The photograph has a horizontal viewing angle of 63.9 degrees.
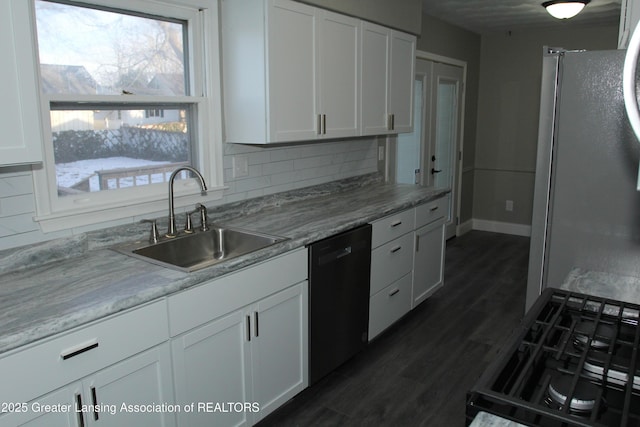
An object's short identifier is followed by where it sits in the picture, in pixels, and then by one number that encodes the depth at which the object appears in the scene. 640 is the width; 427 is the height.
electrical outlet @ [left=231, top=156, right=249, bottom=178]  2.99
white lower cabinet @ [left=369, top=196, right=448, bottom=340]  3.21
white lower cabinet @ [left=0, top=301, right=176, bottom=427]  1.50
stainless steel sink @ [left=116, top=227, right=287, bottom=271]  2.40
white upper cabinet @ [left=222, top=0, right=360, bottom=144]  2.70
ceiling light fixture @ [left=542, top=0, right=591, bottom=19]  4.05
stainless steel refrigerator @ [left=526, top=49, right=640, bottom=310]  2.23
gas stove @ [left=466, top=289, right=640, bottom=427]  1.04
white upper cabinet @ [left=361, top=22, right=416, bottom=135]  3.48
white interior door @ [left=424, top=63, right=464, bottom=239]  5.42
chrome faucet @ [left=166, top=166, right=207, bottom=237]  2.47
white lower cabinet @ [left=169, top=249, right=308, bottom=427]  2.01
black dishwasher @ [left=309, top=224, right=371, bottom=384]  2.65
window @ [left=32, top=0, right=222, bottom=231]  2.19
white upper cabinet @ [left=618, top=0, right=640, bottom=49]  1.72
